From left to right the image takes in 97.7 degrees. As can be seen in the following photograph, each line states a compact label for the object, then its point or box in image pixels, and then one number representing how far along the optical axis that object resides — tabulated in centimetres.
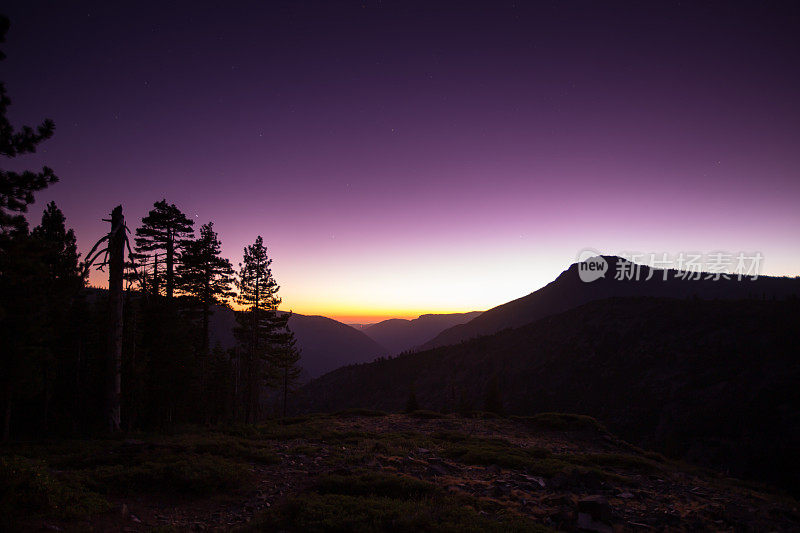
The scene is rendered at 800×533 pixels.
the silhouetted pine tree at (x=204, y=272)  2714
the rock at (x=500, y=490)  1070
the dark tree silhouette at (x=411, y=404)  5552
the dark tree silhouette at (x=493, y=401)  5919
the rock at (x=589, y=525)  829
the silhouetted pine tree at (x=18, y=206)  1074
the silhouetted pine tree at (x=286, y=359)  3488
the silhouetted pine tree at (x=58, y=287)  2394
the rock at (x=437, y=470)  1249
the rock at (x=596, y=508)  878
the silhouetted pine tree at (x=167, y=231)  2611
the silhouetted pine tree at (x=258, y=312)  3253
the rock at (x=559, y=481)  1159
